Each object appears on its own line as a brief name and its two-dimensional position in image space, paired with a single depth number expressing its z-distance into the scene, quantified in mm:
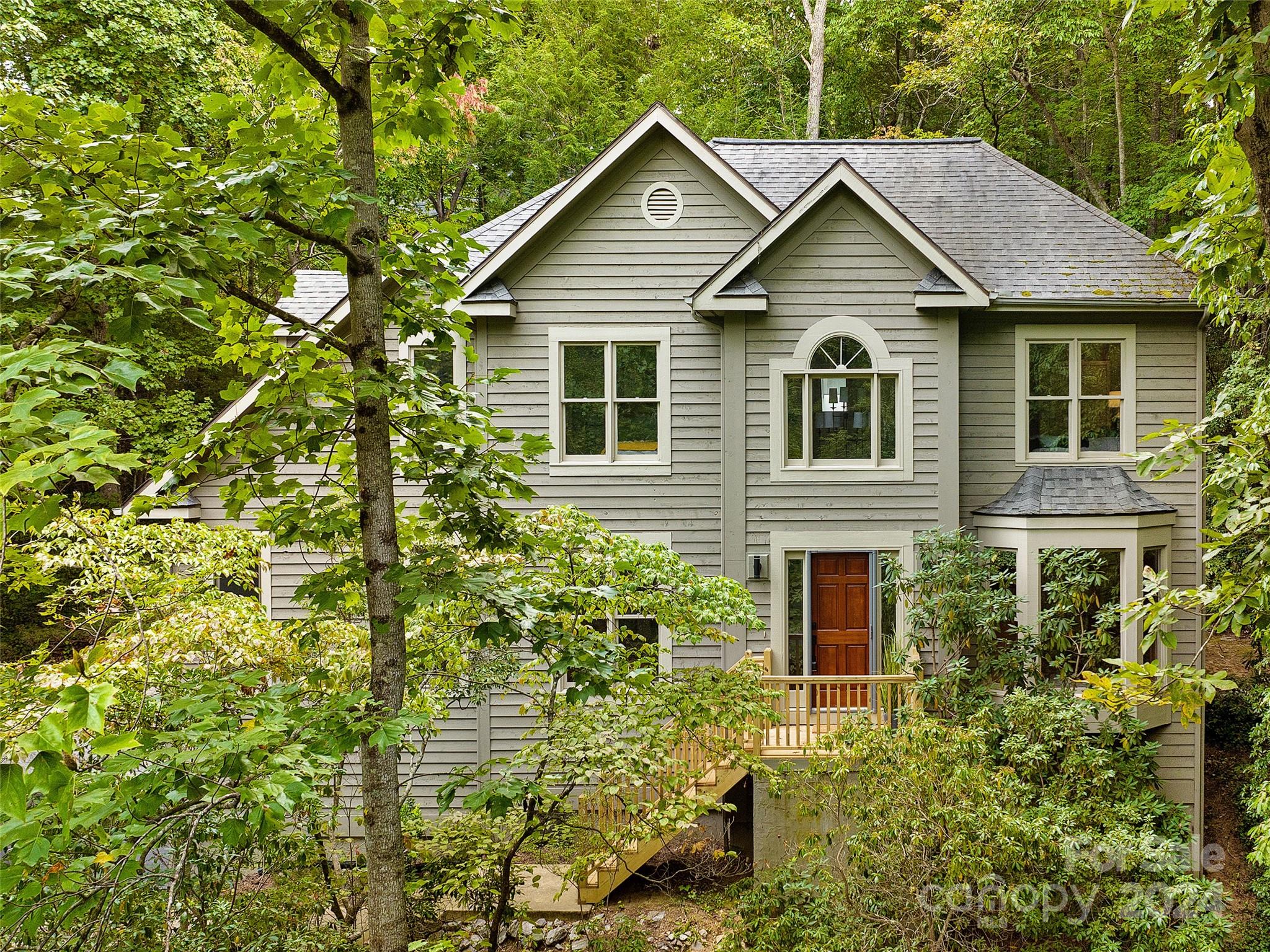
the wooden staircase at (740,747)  7293
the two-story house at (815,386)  9523
